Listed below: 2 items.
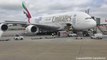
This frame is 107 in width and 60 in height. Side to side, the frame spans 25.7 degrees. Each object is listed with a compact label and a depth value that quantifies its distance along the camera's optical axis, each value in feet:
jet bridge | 137.85
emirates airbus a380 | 113.80
